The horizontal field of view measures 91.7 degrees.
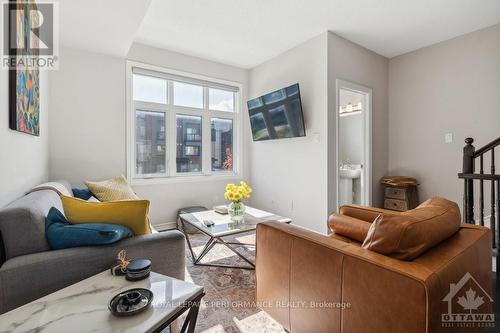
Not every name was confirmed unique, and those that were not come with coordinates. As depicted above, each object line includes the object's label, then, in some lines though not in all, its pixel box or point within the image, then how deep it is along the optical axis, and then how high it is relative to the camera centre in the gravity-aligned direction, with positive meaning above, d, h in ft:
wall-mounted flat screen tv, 11.30 +2.55
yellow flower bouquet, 8.23 -1.12
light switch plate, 10.90 +1.21
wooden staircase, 6.66 -0.46
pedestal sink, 13.54 -1.07
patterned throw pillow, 8.25 -0.88
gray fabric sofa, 3.58 -1.50
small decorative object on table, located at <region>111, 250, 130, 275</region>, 3.93 -1.67
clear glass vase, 8.34 -1.56
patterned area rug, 5.30 -3.36
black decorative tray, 2.95 -1.75
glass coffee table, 7.07 -1.88
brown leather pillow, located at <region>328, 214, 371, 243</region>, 5.05 -1.34
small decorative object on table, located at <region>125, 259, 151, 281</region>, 3.77 -1.65
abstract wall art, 4.60 +1.96
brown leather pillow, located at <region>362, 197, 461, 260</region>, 3.19 -0.95
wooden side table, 11.49 -1.38
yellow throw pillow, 4.52 -0.90
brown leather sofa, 2.77 -1.59
